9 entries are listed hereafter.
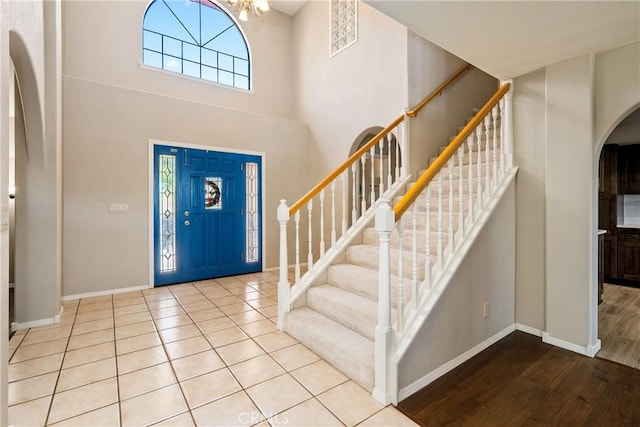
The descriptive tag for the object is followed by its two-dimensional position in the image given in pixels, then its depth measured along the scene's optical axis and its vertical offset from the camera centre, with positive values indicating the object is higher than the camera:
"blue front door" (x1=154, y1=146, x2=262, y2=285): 4.54 -0.02
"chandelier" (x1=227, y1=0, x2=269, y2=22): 3.84 +2.72
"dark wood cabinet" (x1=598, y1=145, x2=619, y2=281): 4.66 +0.07
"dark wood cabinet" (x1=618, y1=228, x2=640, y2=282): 4.45 -0.63
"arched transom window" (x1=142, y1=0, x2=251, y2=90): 5.24 +3.20
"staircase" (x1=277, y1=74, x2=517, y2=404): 1.95 -0.49
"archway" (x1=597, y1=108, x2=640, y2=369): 4.23 +0.02
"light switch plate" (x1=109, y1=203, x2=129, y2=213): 4.14 +0.07
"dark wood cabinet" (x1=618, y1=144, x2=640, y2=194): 4.62 +0.69
